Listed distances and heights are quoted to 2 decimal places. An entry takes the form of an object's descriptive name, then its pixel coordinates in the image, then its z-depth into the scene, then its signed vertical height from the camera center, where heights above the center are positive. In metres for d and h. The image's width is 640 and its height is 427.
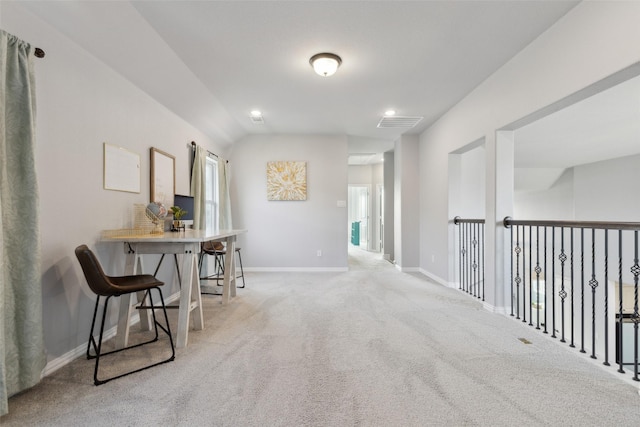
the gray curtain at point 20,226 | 1.58 -0.07
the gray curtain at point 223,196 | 4.93 +0.29
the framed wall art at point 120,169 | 2.43 +0.40
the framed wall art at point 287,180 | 5.42 +0.62
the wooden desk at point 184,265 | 2.27 -0.43
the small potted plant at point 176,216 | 3.18 -0.03
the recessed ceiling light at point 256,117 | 4.26 +1.48
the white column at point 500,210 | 3.04 +0.04
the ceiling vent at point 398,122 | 4.47 +1.47
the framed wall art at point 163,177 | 3.11 +0.42
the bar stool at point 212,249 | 3.92 -0.49
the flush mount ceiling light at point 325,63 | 2.69 +1.41
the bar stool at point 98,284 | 1.79 -0.44
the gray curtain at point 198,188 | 4.06 +0.35
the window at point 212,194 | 4.88 +0.34
